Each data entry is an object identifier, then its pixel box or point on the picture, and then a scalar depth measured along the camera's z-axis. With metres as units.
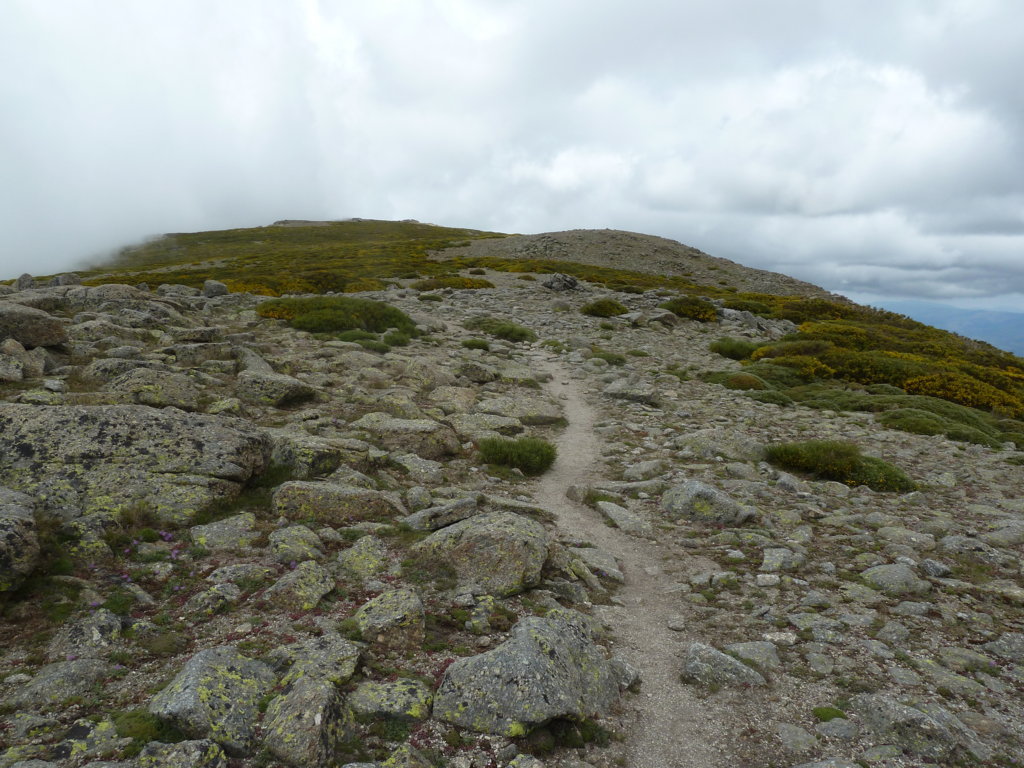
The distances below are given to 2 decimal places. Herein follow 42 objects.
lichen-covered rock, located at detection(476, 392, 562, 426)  17.17
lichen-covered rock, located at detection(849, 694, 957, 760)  5.20
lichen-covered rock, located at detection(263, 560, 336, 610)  6.69
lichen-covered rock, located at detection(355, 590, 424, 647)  6.24
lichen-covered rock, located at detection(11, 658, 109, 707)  4.77
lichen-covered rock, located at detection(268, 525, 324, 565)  7.59
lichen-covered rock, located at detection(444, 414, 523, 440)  14.71
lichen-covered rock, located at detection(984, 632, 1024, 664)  6.64
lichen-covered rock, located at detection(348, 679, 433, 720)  5.14
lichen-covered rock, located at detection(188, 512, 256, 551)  7.64
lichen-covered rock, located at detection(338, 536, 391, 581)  7.61
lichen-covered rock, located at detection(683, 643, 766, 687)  6.46
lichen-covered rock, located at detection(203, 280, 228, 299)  33.28
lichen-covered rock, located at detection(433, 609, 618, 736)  5.21
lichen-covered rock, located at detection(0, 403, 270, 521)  7.44
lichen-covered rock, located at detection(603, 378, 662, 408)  20.20
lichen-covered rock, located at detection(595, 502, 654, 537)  10.80
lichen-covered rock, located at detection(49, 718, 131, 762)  4.22
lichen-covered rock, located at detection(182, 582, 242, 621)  6.35
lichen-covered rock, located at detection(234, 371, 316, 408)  13.59
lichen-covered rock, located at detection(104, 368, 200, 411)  10.81
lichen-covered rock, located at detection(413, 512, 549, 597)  7.70
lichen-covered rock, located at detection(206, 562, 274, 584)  6.93
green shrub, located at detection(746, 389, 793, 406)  20.44
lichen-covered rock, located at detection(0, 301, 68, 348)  13.09
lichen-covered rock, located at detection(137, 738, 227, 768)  4.18
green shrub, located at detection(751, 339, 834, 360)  28.08
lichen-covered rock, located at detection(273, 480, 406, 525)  8.75
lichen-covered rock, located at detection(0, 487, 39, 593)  5.64
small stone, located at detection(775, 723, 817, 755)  5.41
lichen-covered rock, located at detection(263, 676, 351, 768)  4.48
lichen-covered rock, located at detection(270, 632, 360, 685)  5.30
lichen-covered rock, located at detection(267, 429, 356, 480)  9.92
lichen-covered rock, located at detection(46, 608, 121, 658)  5.41
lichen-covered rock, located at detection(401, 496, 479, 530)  9.05
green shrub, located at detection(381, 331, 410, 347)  23.34
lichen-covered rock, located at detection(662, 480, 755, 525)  10.90
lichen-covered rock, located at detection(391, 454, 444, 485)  11.39
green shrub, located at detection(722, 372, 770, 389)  22.16
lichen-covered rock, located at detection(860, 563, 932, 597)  8.16
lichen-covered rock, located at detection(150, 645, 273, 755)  4.54
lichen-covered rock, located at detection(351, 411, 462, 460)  12.63
